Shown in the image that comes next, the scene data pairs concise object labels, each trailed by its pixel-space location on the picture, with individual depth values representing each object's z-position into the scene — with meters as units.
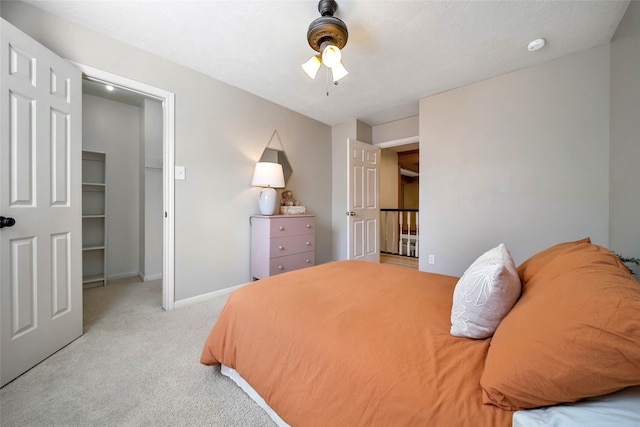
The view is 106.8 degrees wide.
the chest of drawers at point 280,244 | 2.67
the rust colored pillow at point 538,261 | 1.01
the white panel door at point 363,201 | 3.47
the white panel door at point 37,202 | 1.34
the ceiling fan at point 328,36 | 1.59
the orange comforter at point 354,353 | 0.63
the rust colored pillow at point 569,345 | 0.47
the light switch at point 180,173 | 2.34
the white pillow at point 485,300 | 0.81
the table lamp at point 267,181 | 2.74
